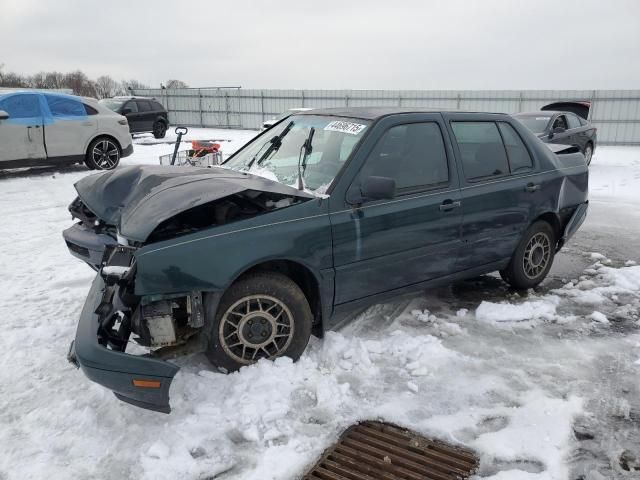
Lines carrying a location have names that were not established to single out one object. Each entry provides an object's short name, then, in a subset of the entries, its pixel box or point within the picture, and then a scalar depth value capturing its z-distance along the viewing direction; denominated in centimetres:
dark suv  1917
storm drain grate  250
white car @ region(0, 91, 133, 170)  951
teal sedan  290
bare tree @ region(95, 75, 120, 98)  6447
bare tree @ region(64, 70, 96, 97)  6002
